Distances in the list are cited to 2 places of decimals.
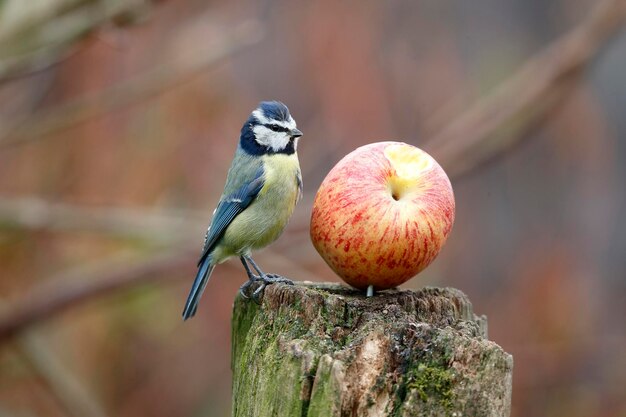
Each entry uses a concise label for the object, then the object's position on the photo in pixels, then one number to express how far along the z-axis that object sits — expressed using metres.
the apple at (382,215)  6.21
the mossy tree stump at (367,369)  4.74
